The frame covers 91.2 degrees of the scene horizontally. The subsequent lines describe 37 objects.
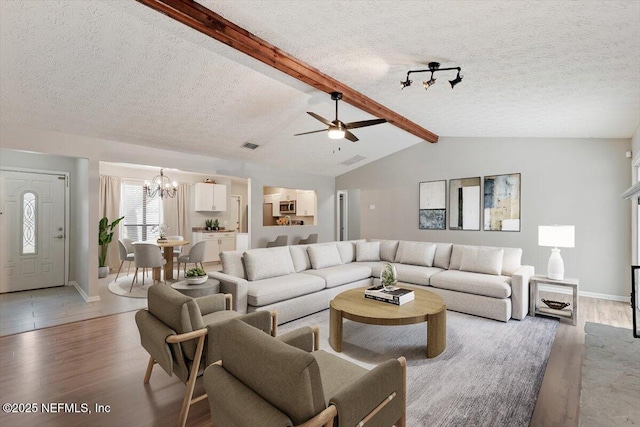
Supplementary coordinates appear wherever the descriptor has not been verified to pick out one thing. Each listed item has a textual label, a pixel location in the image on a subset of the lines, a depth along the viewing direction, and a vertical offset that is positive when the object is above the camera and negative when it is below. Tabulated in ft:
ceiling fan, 12.93 +3.66
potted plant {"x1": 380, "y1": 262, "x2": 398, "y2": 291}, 11.50 -2.38
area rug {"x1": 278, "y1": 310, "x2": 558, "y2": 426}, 6.96 -4.40
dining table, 19.90 -2.98
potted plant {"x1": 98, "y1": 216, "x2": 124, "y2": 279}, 20.44 -1.88
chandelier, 24.07 +1.93
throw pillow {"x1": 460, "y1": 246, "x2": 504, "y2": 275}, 14.52 -2.22
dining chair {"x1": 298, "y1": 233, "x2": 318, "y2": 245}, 26.37 -2.22
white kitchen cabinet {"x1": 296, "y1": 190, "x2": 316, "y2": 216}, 30.93 +1.01
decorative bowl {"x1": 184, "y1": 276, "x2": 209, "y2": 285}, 11.25 -2.40
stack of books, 10.70 -2.88
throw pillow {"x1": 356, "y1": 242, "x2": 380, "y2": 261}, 18.69 -2.29
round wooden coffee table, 9.46 -3.12
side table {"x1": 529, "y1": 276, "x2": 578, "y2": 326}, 12.69 -3.61
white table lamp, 13.24 -1.16
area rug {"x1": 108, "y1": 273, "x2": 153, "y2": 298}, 16.99 -4.38
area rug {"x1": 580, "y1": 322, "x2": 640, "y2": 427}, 5.39 -3.46
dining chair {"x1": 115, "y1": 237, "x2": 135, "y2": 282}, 19.92 -2.54
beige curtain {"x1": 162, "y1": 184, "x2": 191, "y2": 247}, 25.79 +0.02
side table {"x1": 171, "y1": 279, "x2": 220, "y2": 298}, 10.99 -2.67
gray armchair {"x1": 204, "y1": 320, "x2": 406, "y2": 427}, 3.98 -2.57
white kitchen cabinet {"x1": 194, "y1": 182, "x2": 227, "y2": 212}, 26.25 +1.39
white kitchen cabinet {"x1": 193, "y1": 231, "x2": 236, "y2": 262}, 25.99 -2.42
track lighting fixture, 10.63 +4.89
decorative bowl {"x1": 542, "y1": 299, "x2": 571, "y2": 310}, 12.96 -3.78
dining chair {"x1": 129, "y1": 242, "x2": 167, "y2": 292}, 17.67 -2.37
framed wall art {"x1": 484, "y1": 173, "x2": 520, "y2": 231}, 19.29 +0.70
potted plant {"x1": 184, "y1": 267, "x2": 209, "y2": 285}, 11.27 -2.30
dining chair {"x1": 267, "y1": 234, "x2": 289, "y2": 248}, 24.27 -2.22
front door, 16.98 -0.97
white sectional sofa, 12.51 -2.86
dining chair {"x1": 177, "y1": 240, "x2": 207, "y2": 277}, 20.33 -2.73
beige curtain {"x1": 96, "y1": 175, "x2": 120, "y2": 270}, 22.66 +0.61
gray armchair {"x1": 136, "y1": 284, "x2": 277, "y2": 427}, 6.42 -2.54
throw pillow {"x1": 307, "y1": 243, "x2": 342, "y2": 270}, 16.20 -2.24
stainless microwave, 32.76 +0.76
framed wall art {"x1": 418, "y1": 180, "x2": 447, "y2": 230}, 22.47 +0.54
